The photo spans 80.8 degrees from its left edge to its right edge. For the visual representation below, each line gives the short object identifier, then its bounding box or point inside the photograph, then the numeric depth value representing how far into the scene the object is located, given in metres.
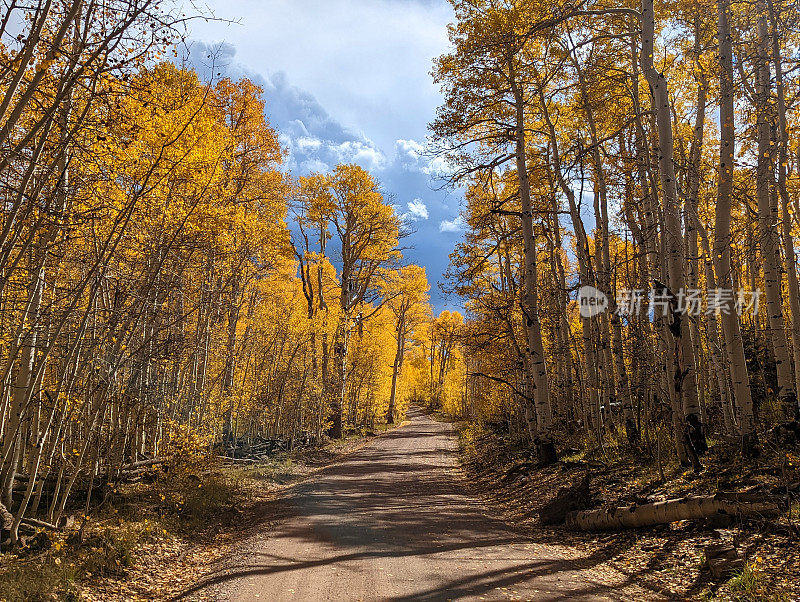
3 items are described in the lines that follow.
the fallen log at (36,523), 5.30
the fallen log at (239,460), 11.80
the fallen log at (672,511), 5.04
